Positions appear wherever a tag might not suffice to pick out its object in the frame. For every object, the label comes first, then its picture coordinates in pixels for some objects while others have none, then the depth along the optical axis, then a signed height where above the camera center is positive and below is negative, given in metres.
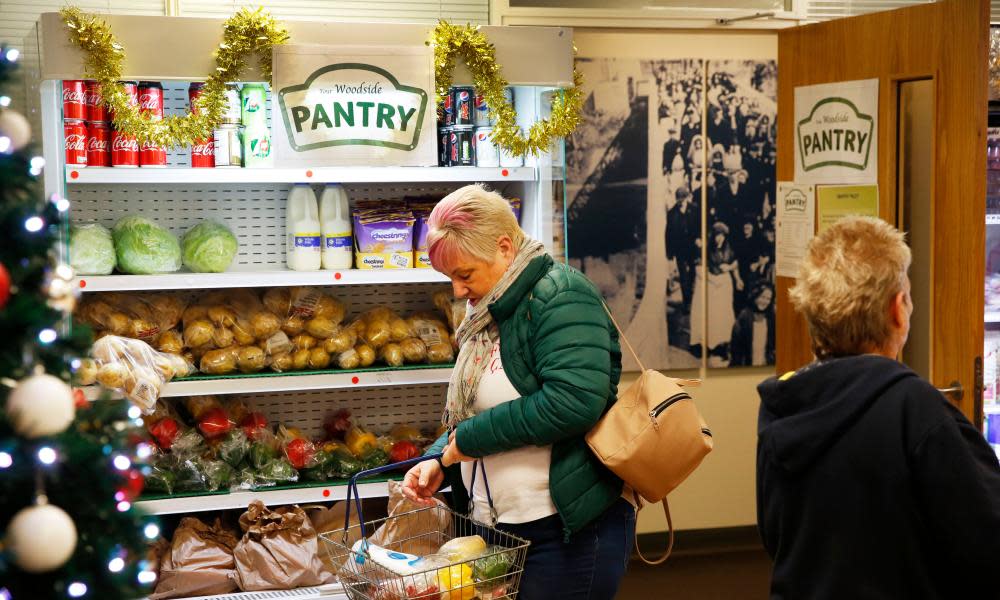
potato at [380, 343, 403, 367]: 4.13 -0.59
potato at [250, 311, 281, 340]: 4.08 -0.45
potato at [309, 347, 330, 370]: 4.09 -0.59
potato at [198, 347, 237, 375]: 3.97 -0.58
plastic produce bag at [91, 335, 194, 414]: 3.54 -0.54
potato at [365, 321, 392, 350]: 4.21 -0.52
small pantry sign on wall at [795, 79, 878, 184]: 3.53 +0.25
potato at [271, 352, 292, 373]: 4.03 -0.60
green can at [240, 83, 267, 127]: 3.87 +0.42
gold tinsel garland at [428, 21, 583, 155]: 3.79 +0.45
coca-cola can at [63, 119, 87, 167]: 3.70 +0.29
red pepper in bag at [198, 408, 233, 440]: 4.12 -0.86
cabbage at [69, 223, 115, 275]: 3.80 -0.13
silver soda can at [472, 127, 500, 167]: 4.04 +0.24
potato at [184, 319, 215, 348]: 4.00 -0.47
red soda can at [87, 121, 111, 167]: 3.77 +0.28
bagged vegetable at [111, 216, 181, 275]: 3.88 -0.12
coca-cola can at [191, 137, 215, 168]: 3.83 +0.23
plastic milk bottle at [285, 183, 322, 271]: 4.05 -0.07
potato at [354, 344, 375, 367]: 4.11 -0.59
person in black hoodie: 1.65 -0.44
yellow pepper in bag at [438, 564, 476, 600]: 2.18 -0.81
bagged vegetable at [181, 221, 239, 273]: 4.00 -0.14
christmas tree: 1.21 -0.28
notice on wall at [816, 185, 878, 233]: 3.54 +0.00
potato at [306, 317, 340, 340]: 4.14 -0.47
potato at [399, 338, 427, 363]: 4.18 -0.58
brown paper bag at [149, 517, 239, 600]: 3.88 -1.36
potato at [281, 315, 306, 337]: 4.14 -0.46
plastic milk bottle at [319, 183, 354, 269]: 4.07 -0.07
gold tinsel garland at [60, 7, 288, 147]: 3.49 +0.53
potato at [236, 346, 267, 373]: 4.01 -0.58
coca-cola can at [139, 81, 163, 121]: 3.79 +0.45
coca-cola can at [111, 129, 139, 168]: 3.79 +0.25
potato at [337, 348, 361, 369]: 4.09 -0.60
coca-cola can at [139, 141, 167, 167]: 3.82 +0.23
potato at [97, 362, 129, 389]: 3.50 -0.55
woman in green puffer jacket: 2.40 -0.47
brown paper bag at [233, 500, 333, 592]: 3.93 -1.33
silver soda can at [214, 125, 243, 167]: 3.85 +0.26
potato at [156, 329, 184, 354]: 3.95 -0.50
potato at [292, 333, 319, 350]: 4.11 -0.53
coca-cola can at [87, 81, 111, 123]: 3.76 +0.43
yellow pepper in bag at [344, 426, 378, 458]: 4.27 -0.98
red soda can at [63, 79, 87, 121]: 3.68 +0.44
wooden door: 3.17 +0.16
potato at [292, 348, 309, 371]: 4.06 -0.59
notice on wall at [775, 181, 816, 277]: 3.78 -0.09
